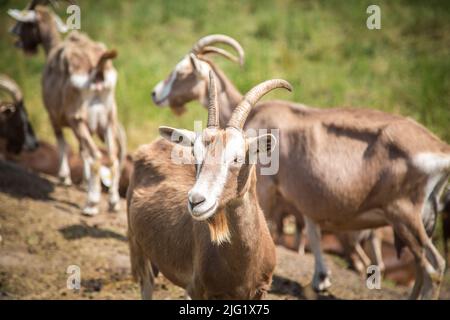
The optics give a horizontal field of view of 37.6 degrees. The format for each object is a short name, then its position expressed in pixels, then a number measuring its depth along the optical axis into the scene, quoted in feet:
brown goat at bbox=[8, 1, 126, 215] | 29.22
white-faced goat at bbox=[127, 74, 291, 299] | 14.35
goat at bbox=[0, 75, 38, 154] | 33.12
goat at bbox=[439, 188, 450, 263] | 30.40
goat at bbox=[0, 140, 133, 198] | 35.24
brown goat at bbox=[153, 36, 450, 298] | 22.25
